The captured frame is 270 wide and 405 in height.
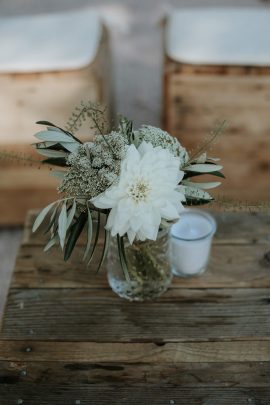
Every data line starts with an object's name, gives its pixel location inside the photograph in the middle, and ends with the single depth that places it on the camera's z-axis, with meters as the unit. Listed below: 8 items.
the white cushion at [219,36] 1.58
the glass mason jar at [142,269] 0.96
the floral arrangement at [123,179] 0.75
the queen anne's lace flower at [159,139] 0.82
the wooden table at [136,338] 0.88
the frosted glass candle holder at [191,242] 1.01
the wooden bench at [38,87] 1.58
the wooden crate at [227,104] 1.59
